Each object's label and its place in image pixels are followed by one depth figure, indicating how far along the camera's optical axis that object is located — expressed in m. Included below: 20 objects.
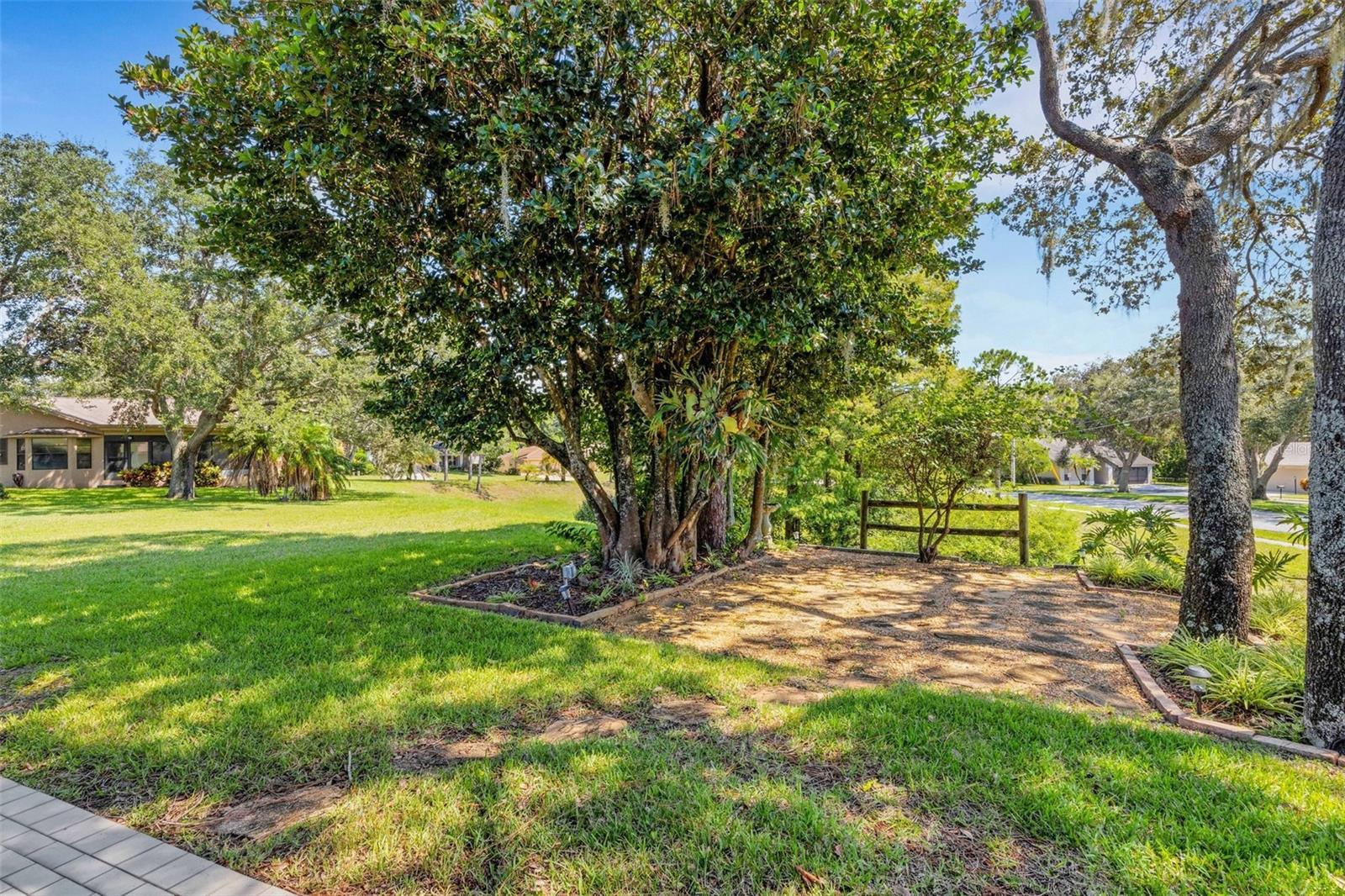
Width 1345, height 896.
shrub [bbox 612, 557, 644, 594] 6.39
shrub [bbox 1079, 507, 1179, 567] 5.36
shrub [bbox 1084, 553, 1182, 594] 6.81
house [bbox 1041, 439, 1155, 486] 41.88
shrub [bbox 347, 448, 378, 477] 26.27
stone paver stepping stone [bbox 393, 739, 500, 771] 2.89
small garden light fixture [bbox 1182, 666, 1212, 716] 3.29
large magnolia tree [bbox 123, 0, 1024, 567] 4.30
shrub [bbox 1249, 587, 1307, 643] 4.86
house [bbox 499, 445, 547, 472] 37.53
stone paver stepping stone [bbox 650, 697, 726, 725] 3.35
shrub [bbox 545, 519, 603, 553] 7.77
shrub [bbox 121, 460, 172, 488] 23.53
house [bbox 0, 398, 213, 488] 22.86
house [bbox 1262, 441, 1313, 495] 38.12
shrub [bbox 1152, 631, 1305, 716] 3.48
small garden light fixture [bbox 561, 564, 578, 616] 5.78
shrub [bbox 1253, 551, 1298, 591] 4.91
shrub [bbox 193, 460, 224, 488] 24.00
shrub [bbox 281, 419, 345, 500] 18.53
